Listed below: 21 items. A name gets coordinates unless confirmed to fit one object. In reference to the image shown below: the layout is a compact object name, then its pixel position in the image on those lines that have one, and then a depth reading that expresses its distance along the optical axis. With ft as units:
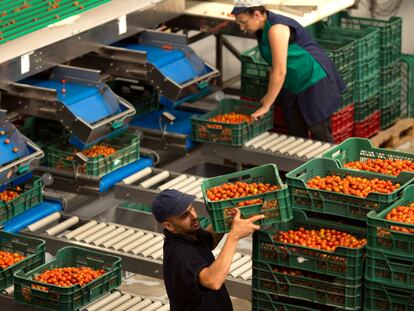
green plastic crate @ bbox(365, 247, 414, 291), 28.52
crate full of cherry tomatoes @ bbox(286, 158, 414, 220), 29.84
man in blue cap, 28.19
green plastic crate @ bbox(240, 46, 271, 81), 46.00
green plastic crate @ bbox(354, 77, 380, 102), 49.46
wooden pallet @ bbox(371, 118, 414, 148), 51.16
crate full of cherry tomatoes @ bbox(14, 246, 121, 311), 33.81
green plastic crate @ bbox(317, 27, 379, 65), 48.82
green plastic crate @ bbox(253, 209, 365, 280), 29.20
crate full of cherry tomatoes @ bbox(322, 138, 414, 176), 31.92
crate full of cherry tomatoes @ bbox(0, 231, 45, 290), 35.44
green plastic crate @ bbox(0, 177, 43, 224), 38.67
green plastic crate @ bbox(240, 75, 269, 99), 46.21
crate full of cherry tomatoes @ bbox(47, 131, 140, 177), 41.32
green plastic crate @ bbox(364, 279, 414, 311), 28.81
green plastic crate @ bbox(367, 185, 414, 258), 28.30
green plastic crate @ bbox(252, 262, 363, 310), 29.43
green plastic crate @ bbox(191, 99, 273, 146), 43.42
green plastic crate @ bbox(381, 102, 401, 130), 52.83
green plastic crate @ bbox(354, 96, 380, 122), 50.08
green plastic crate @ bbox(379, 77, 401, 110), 51.98
